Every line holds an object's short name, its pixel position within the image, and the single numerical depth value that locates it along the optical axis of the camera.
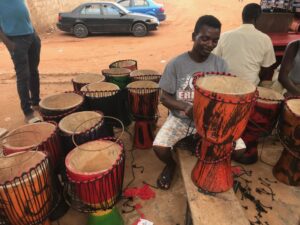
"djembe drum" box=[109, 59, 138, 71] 4.35
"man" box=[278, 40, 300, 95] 3.17
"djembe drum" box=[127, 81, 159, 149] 3.33
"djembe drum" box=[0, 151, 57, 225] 1.88
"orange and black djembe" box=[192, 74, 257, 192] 1.90
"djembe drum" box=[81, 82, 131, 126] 3.24
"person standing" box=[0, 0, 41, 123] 3.63
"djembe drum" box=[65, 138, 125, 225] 2.02
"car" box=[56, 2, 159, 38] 10.20
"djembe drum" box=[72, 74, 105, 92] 3.75
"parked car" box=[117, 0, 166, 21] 11.37
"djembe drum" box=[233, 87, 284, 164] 2.80
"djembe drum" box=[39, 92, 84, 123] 2.90
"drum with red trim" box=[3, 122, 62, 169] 2.36
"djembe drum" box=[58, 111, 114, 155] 2.49
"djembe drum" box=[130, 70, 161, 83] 3.79
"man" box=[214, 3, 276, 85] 3.26
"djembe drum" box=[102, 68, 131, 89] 3.81
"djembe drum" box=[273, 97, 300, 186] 2.49
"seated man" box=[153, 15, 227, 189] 2.38
